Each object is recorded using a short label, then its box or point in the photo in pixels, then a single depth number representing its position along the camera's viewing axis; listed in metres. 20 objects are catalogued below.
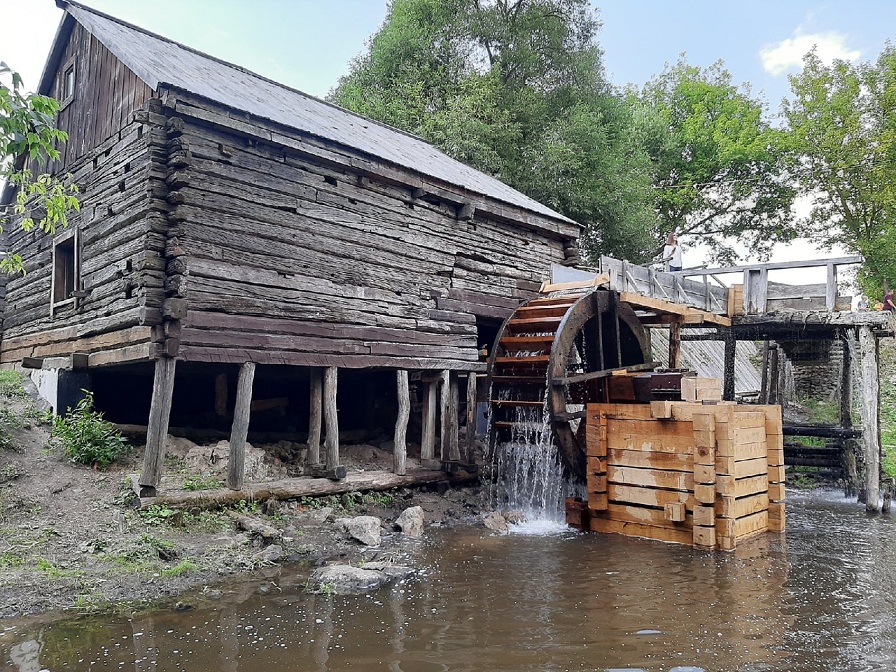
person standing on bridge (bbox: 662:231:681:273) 13.66
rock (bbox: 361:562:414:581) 5.54
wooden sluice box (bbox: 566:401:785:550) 6.92
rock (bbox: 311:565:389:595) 5.14
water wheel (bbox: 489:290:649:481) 9.11
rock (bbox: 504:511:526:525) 8.49
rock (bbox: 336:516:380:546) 6.89
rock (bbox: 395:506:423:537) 7.55
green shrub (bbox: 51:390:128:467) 7.45
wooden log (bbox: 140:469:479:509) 6.86
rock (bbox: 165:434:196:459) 8.25
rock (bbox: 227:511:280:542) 6.55
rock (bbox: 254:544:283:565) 5.97
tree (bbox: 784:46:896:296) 22.16
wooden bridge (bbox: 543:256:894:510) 10.01
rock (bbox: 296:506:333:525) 7.47
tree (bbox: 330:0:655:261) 18.86
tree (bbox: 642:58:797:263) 26.22
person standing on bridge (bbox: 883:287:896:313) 11.44
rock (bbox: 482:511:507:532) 8.02
